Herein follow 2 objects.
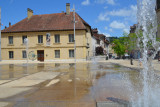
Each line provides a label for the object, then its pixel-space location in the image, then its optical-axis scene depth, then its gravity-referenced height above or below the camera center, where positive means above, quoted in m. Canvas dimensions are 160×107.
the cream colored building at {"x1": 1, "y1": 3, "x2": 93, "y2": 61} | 24.78 +3.61
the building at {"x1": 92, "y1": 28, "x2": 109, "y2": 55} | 44.49 +6.59
